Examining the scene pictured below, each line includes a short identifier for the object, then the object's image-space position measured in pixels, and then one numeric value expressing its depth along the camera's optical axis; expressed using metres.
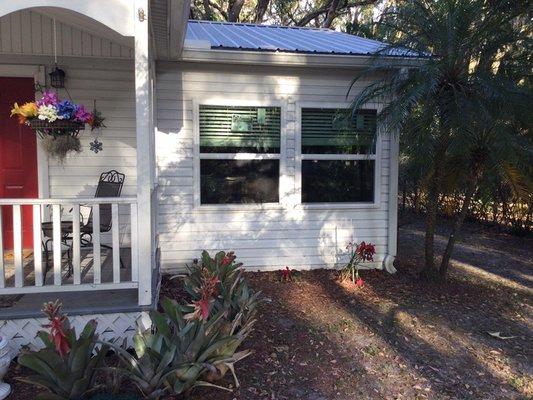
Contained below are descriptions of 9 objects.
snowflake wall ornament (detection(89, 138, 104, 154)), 5.60
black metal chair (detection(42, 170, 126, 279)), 4.69
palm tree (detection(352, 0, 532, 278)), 4.74
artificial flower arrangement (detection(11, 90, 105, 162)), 3.72
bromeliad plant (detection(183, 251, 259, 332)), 3.91
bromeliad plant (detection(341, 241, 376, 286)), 5.76
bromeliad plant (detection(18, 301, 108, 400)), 2.80
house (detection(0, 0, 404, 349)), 5.38
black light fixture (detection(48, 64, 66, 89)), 5.28
